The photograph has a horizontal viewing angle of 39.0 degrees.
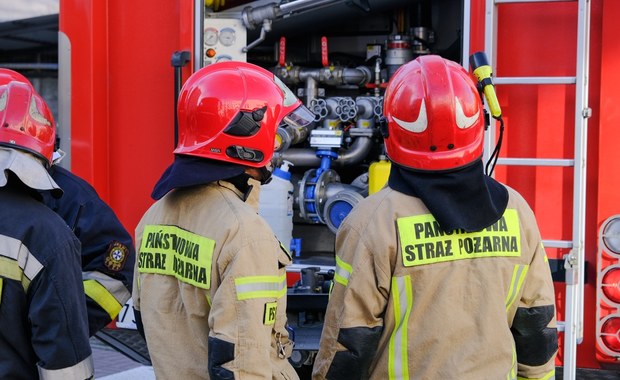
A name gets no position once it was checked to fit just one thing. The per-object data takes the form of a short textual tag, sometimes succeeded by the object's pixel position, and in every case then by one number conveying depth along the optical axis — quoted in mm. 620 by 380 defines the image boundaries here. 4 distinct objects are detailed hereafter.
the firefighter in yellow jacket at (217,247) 2102
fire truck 3666
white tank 4523
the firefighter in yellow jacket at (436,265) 2182
